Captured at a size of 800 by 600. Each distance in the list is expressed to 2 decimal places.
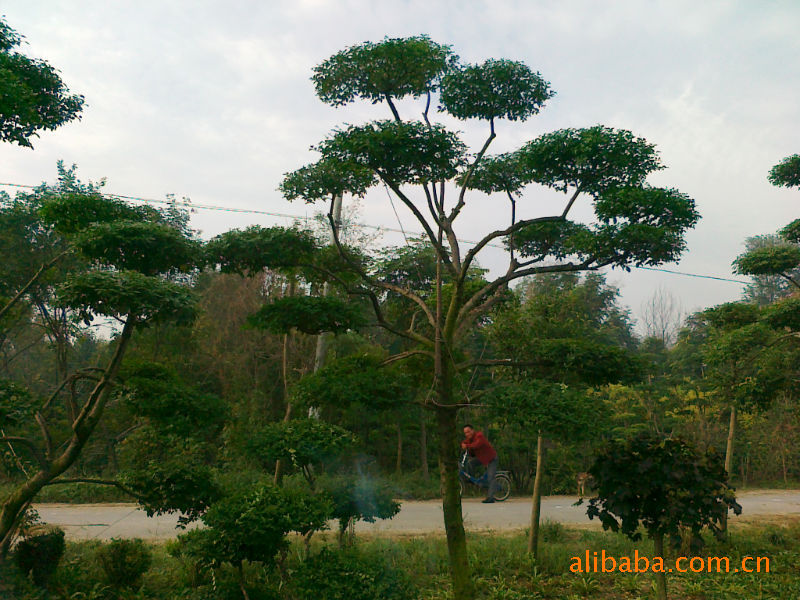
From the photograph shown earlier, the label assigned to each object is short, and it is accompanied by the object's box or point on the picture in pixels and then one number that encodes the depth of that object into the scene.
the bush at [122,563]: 4.82
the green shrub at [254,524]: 3.84
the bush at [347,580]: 3.89
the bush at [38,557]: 4.61
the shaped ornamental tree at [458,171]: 4.62
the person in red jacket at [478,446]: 9.48
